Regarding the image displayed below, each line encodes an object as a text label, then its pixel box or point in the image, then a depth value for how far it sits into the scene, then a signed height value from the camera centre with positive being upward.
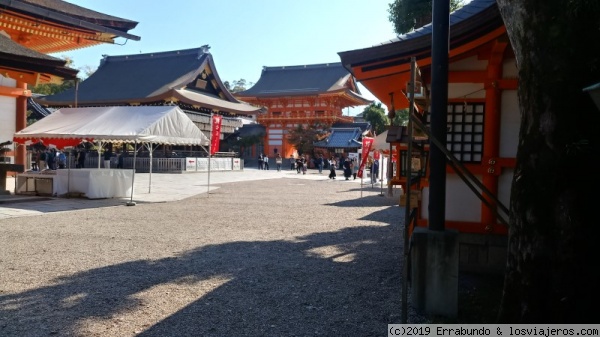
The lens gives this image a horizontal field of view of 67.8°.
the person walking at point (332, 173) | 29.53 -0.75
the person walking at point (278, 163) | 37.90 -0.23
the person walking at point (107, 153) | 31.06 +0.21
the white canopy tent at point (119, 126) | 13.07 +0.93
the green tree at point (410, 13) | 12.67 +4.54
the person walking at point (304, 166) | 35.12 -0.40
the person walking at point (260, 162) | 40.00 -0.24
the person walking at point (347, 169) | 29.14 -0.46
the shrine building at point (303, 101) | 46.88 +6.50
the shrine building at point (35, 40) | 12.73 +4.26
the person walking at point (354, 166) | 33.51 -0.28
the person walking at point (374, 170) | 24.06 -0.42
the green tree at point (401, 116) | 43.62 +4.65
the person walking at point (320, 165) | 37.66 -0.30
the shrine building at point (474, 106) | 5.71 +0.80
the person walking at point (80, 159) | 31.13 -0.27
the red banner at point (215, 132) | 16.42 +1.00
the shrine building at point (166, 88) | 33.72 +5.71
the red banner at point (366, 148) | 19.25 +0.63
